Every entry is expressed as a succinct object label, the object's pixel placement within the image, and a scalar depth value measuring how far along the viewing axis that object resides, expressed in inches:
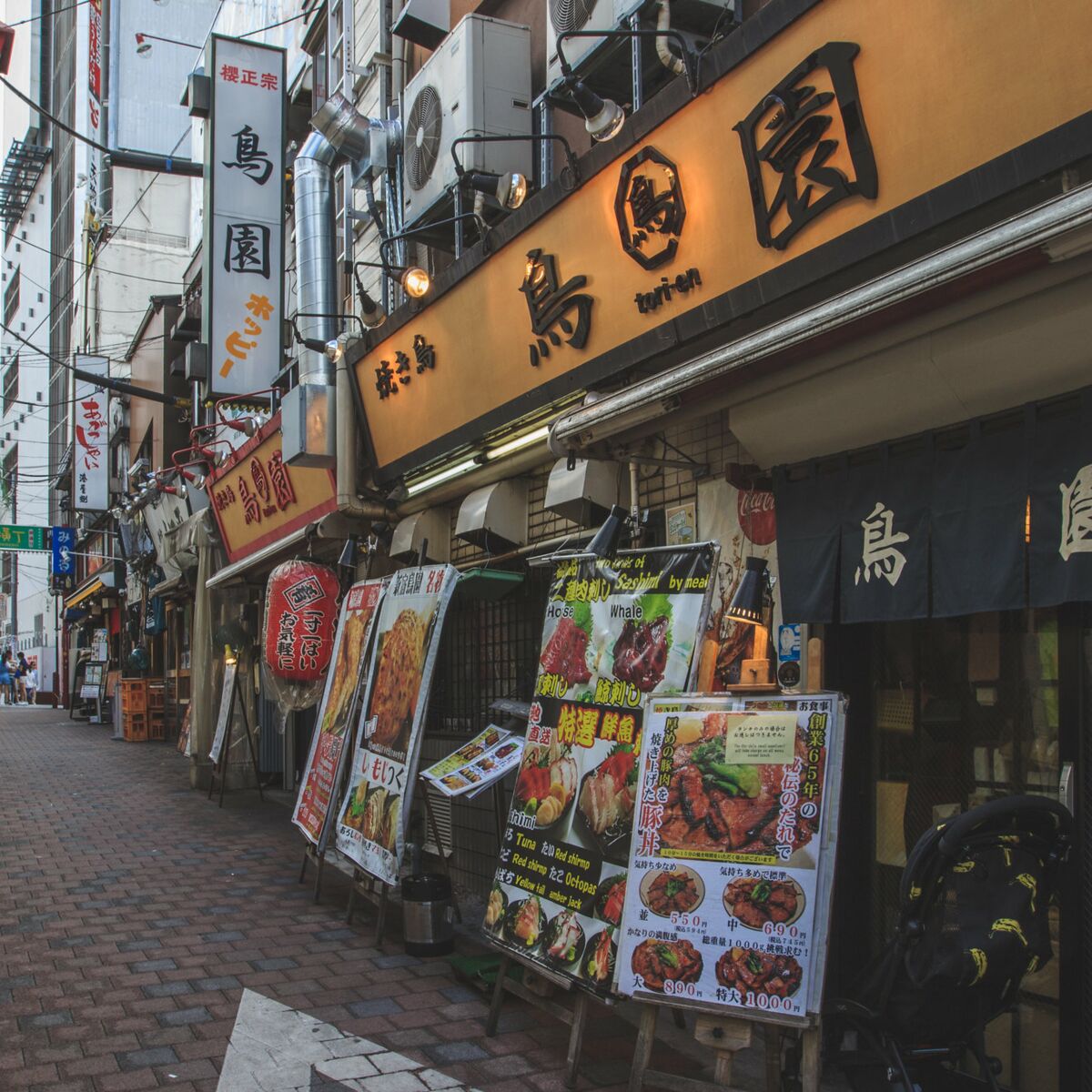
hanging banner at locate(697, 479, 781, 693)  227.0
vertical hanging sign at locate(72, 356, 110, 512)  1116.5
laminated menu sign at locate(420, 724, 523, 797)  250.2
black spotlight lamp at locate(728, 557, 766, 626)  184.4
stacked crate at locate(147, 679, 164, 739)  943.7
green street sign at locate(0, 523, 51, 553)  1395.2
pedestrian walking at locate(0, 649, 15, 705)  1784.0
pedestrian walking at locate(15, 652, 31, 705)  1780.3
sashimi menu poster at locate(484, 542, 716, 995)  194.7
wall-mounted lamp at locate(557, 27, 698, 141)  255.0
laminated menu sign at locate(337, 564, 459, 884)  279.1
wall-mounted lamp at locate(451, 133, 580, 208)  319.3
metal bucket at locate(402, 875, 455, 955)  279.9
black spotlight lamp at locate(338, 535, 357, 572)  402.6
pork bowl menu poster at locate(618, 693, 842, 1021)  161.9
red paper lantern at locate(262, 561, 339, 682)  422.0
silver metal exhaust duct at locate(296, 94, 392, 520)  426.0
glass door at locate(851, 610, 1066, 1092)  189.0
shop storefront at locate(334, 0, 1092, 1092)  164.1
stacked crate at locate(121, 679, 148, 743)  923.4
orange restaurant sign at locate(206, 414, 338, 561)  490.3
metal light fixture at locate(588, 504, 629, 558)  219.1
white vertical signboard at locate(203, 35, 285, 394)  555.8
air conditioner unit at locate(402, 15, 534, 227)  358.0
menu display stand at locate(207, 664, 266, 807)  542.0
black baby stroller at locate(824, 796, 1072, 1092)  145.9
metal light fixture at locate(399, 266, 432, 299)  356.2
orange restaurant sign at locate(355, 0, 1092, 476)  160.2
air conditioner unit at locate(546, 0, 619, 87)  297.4
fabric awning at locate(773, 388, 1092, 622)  167.3
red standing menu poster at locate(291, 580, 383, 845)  329.1
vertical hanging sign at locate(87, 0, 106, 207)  1343.5
